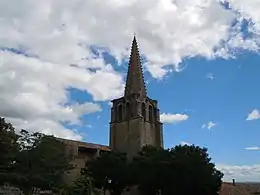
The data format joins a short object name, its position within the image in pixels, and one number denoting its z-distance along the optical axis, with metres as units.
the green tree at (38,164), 23.20
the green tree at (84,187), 29.10
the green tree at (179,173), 27.97
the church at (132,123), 39.31
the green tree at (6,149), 23.94
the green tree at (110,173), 31.70
